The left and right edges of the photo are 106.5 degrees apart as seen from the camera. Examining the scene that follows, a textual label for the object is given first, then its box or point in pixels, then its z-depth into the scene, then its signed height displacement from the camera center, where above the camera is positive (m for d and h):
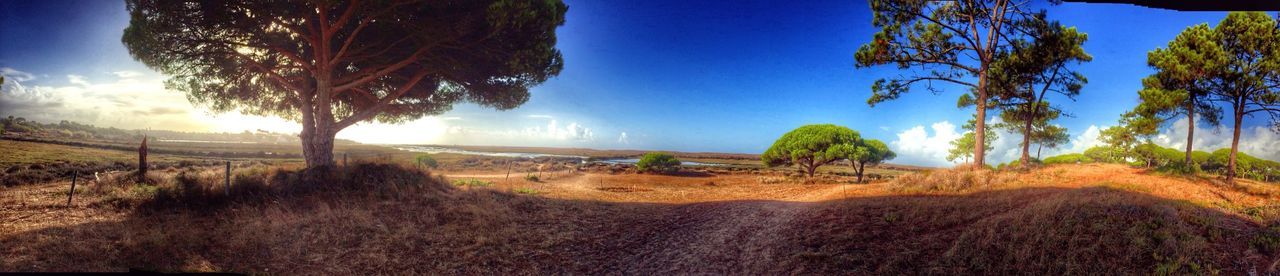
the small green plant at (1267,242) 6.04 -0.94
